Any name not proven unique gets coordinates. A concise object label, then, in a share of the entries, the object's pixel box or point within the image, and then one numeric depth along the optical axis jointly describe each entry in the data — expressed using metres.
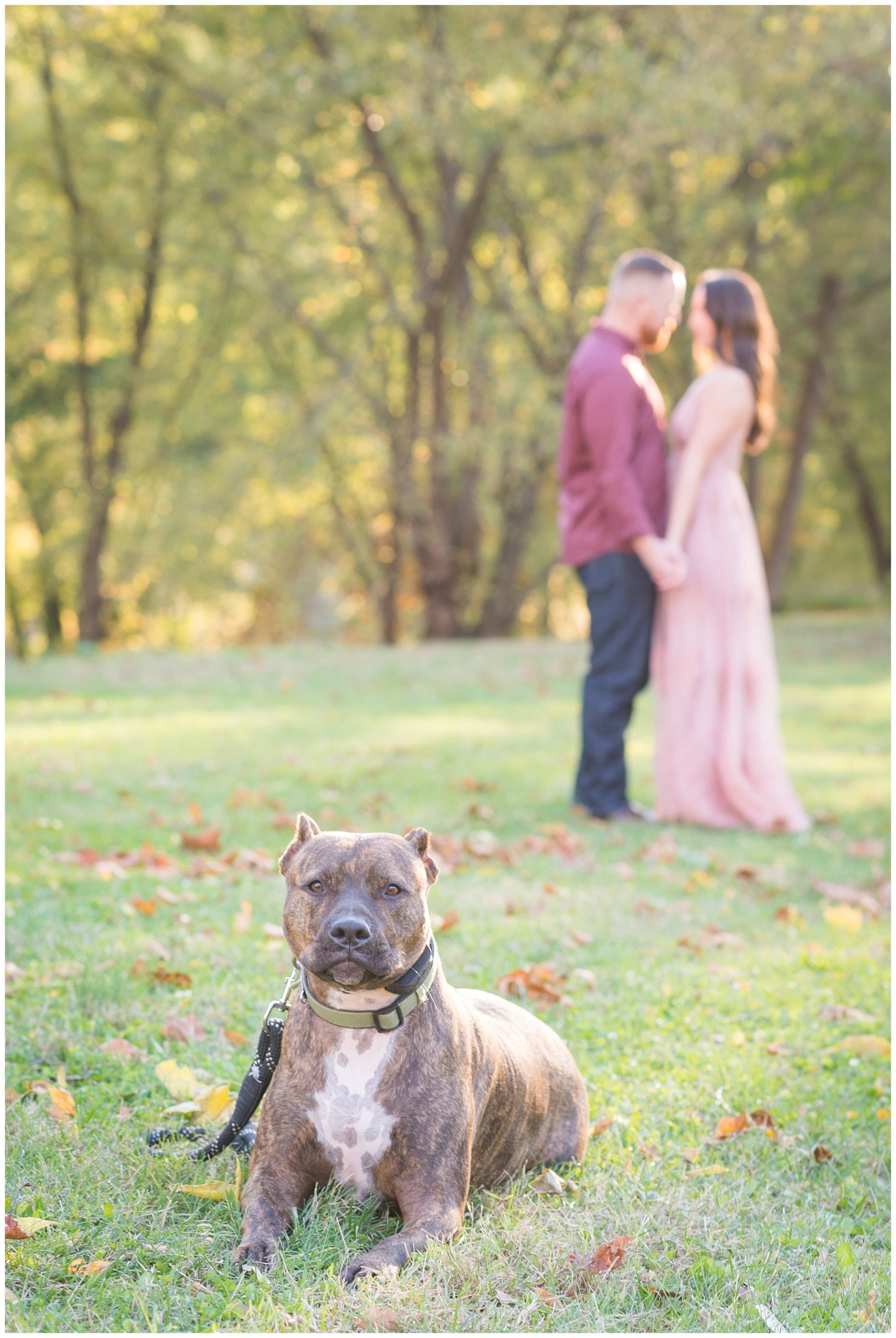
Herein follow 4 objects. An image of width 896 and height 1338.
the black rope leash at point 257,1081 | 2.87
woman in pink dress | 7.33
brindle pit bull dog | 2.51
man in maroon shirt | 7.08
